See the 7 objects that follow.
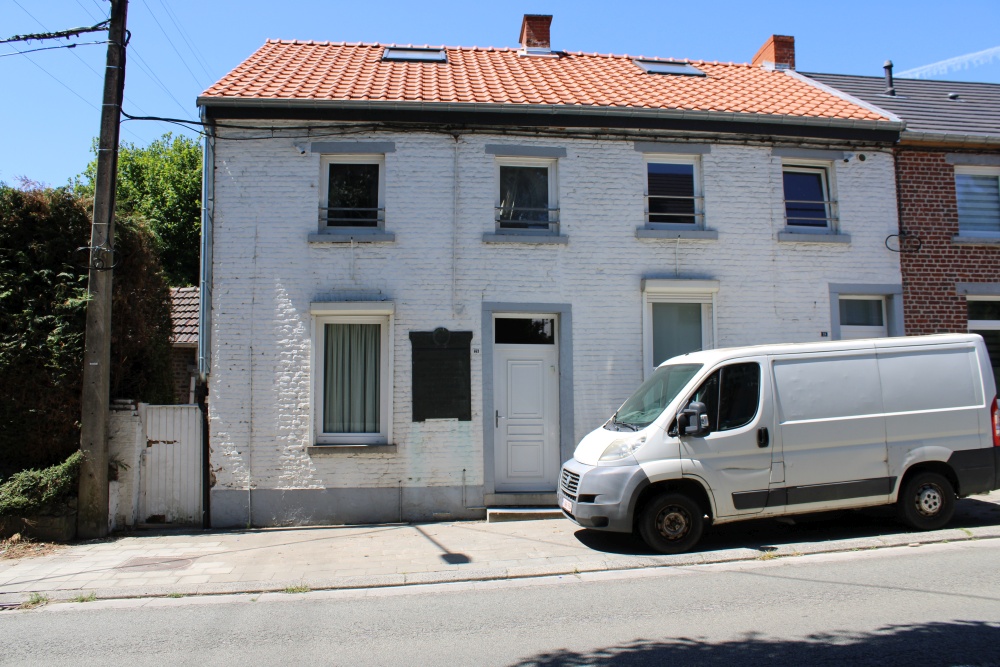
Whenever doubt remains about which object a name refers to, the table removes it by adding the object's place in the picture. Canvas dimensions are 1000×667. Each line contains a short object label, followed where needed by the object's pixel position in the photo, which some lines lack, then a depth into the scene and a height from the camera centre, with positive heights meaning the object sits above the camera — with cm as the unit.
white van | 710 -52
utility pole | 847 +70
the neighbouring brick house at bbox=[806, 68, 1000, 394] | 1065 +250
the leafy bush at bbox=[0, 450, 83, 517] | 809 -105
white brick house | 941 +184
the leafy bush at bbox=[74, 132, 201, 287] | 2209 +652
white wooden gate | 927 -91
